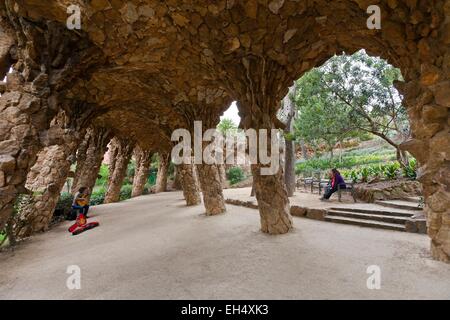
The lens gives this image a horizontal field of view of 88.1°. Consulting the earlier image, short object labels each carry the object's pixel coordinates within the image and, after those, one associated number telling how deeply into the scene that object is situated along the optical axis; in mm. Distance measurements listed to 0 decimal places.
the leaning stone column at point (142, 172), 18230
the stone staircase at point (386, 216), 4945
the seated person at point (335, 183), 7698
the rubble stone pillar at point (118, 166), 14870
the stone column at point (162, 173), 19652
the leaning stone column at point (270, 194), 5176
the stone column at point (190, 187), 10359
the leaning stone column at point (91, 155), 12023
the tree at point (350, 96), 9199
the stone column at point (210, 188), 7777
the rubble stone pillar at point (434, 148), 2977
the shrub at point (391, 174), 8992
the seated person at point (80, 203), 7406
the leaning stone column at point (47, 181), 6809
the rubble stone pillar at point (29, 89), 3996
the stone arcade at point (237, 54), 3080
